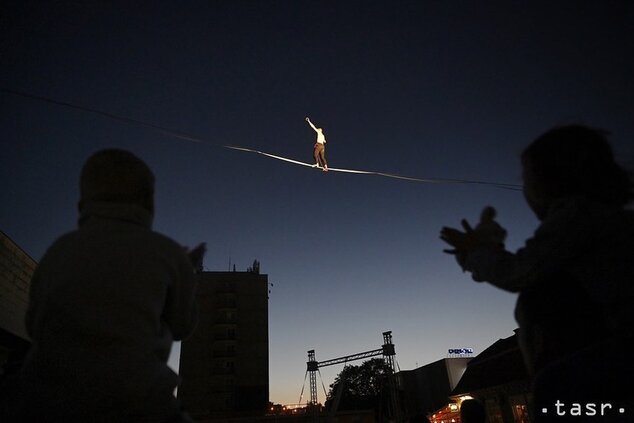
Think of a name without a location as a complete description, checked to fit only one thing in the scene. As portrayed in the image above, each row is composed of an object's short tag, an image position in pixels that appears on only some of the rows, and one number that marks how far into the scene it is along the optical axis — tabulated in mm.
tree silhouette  49812
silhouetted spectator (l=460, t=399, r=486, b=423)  3148
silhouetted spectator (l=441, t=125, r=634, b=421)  848
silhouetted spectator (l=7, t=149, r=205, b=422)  763
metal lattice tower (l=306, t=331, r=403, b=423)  23344
